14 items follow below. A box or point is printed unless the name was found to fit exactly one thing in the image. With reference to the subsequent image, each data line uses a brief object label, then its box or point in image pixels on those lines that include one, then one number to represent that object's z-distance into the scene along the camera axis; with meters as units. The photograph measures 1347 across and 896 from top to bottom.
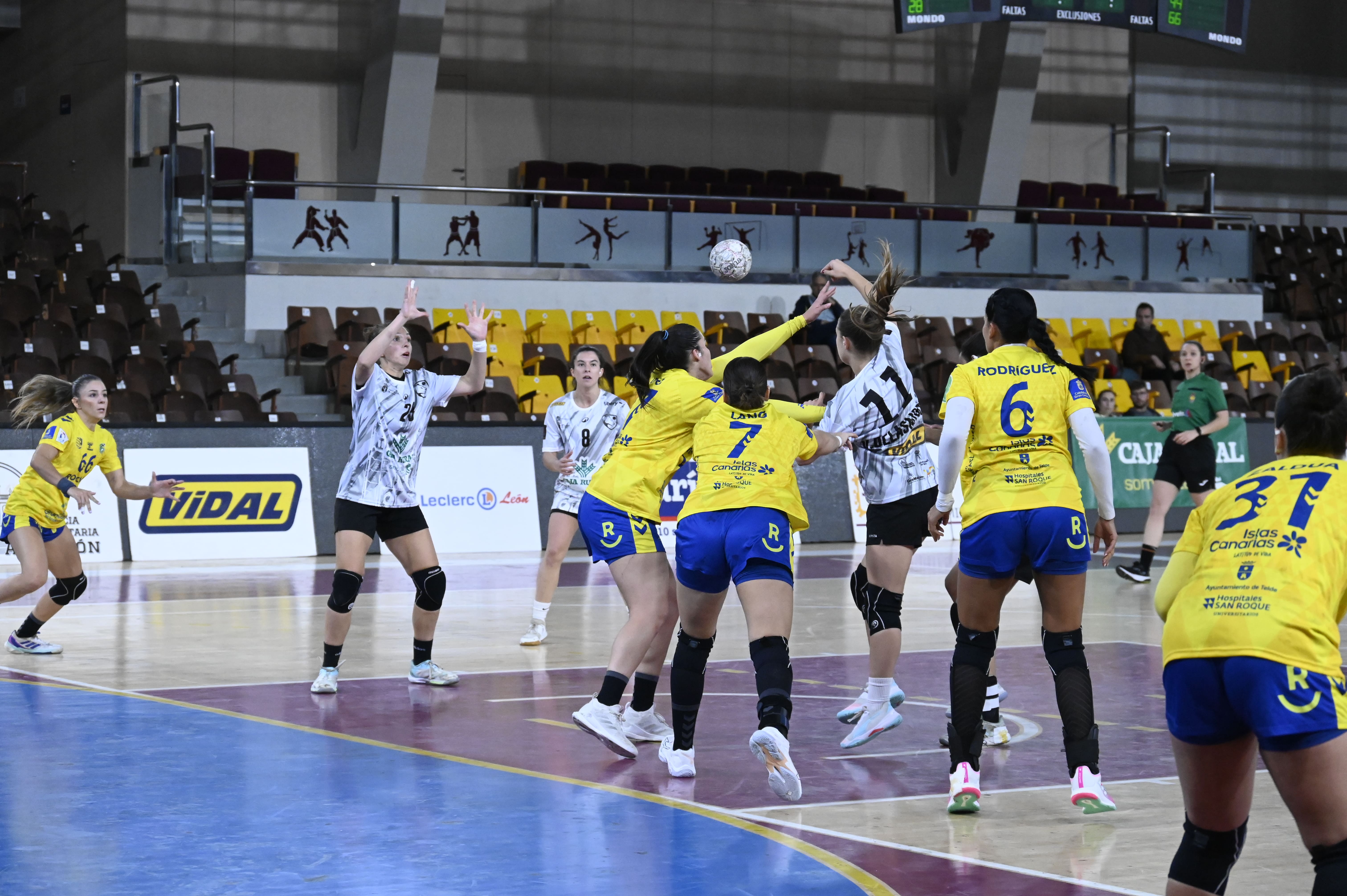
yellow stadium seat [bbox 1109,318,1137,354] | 25.86
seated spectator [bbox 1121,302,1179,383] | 24.11
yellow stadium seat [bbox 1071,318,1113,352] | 25.52
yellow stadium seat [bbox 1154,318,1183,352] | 25.98
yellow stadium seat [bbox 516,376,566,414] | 20.97
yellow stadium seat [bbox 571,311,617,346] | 22.69
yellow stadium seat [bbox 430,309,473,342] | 21.69
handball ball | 14.16
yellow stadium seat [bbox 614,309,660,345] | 22.92
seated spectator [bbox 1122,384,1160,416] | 22.06
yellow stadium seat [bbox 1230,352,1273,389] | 25.98
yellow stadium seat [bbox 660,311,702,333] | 22.80
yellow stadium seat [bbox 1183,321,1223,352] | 26.39
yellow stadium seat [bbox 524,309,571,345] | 22.64
